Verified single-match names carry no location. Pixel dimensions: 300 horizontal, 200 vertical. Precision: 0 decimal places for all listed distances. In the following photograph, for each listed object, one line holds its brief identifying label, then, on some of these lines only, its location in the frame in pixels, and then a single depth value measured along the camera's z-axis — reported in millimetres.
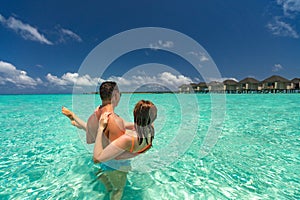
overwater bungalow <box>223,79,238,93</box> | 56375
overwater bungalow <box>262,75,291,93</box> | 48562
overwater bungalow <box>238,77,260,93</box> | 53406
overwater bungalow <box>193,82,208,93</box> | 61912
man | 2104
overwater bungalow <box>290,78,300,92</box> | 47438
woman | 1807
